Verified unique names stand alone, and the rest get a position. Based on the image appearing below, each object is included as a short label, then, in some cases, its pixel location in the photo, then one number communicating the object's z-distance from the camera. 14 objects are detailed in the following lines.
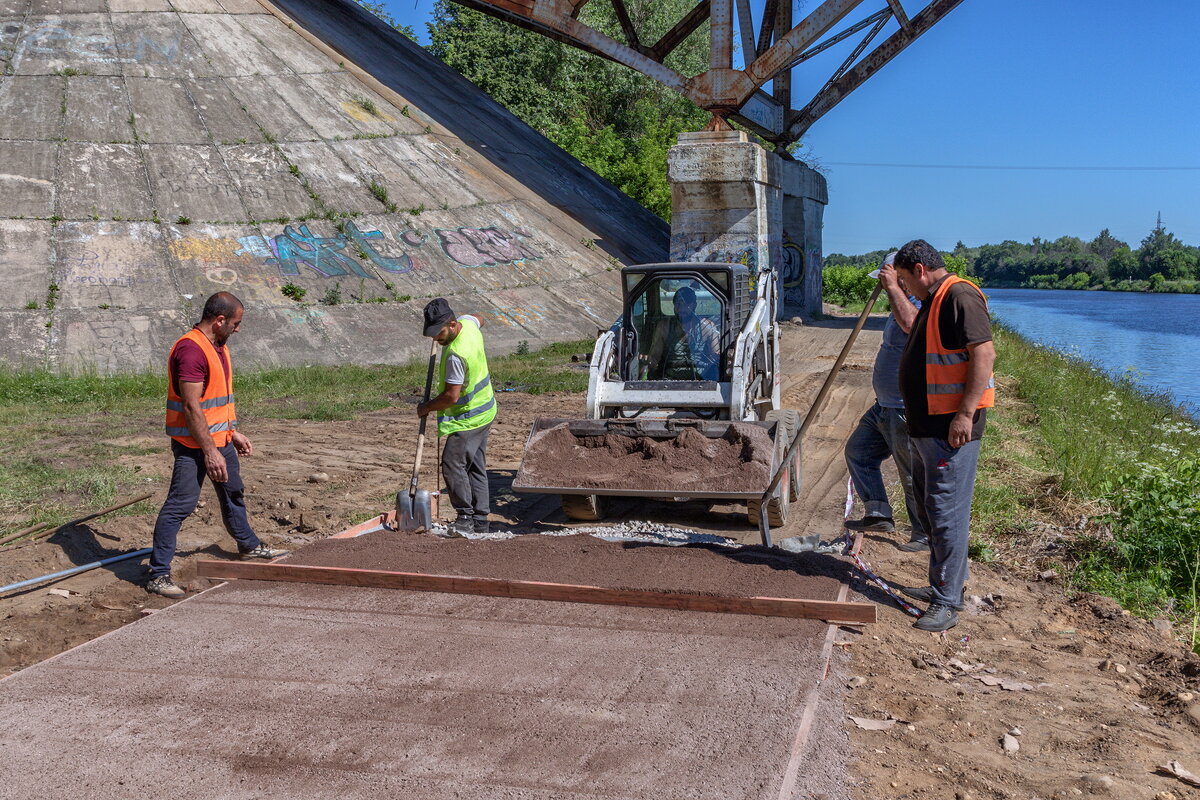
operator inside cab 9.95
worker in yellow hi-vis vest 8.17
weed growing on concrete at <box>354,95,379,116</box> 26.48
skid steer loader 8.90
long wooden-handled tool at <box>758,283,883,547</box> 7.24
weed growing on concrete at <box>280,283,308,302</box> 20.36
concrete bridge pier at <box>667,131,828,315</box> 23.95
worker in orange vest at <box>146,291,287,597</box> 7.20
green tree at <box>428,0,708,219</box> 40.06
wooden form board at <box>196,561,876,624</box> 6.09
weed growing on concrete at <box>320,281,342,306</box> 20.56
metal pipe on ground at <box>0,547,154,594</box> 7.12
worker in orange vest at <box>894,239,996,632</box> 6.11
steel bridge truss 23.69
